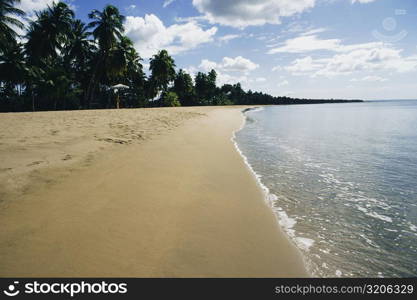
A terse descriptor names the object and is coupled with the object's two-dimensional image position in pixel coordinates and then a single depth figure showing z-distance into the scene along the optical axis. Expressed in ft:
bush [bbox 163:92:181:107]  147.54
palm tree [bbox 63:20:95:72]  109.09
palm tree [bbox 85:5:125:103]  99.09
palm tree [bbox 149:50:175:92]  148.52
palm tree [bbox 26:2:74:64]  92.22
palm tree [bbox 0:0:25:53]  69.67
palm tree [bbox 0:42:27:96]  82.89
